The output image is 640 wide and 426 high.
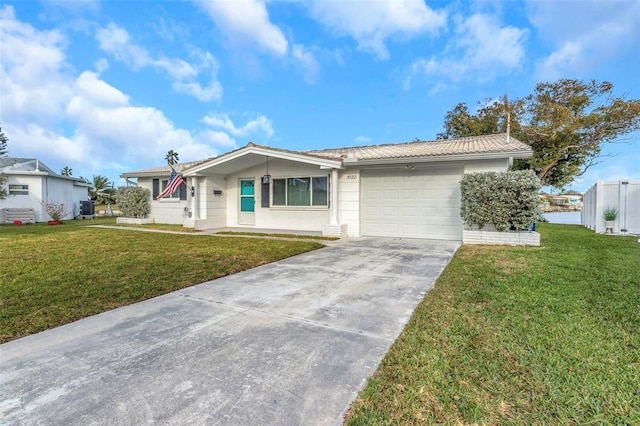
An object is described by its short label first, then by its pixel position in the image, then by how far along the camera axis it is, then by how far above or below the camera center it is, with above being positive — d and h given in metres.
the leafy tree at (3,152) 16.67 +3.22
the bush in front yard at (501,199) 8.06 +0.22
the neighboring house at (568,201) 31.67 +0.63
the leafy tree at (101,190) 30.08 +1.62
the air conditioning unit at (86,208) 21.31 -0.12
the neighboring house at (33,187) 18.38 +1.20
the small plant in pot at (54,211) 16.53 -0.27
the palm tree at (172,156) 35.81 +5.89
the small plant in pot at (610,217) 11.53 -0.37
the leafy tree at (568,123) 19.50 +5.38
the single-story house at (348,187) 9.79 +0.74
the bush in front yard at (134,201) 15.75 +0.27
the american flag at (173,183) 12.93 +0.98
